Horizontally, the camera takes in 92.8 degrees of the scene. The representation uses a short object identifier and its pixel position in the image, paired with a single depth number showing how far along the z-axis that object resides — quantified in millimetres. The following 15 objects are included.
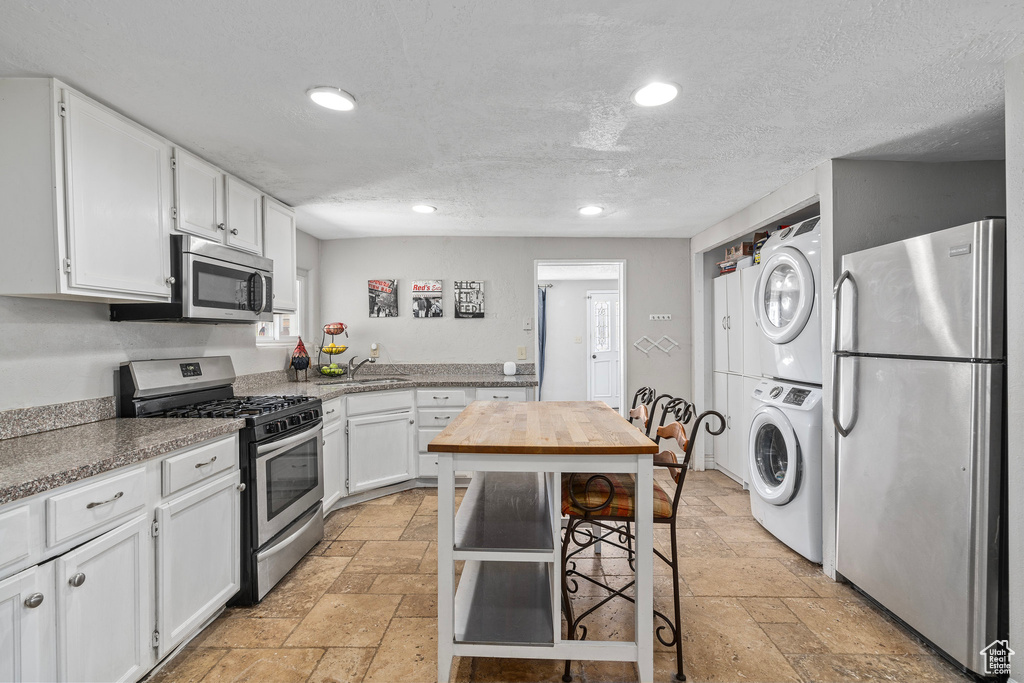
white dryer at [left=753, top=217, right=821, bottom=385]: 2721
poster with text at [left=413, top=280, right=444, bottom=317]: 4590
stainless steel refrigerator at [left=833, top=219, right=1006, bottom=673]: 1701
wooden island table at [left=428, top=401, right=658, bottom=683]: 1660
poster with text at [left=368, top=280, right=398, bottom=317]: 4574
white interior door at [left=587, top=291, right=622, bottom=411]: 7422
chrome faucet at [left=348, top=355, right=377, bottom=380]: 4292
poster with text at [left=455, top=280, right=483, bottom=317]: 4605
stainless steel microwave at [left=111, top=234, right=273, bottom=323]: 2260
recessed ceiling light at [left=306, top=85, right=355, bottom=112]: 1825
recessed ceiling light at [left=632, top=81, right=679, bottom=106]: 1812
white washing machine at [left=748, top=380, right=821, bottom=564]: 2627
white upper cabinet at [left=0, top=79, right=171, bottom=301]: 1702
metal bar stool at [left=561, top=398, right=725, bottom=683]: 1783
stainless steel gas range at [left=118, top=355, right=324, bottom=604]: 2240
